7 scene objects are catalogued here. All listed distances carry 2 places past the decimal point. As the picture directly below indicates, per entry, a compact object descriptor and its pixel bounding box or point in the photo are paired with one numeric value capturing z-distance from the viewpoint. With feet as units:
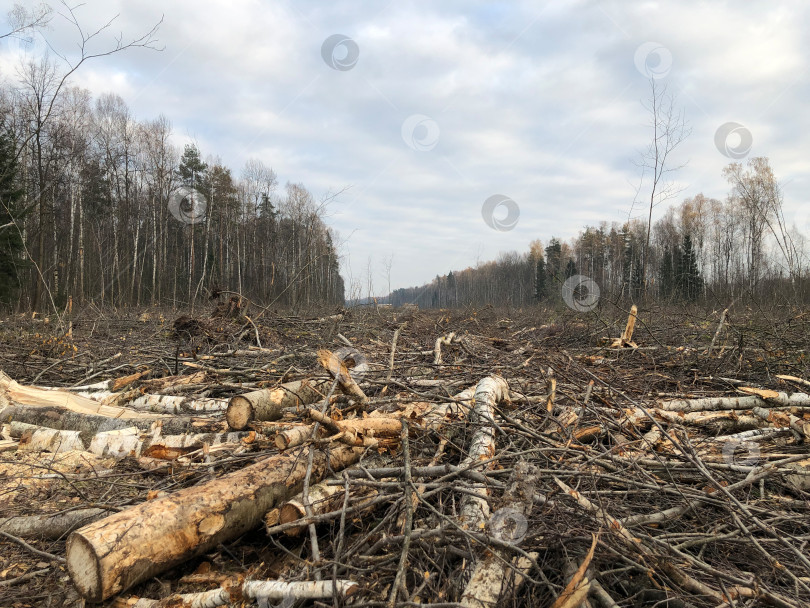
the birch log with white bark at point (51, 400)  15.43
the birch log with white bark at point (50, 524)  9.13
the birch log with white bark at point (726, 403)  14.58
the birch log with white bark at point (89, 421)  14.21
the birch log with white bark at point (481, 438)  7.67
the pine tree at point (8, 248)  57.14
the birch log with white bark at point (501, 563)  6.02
